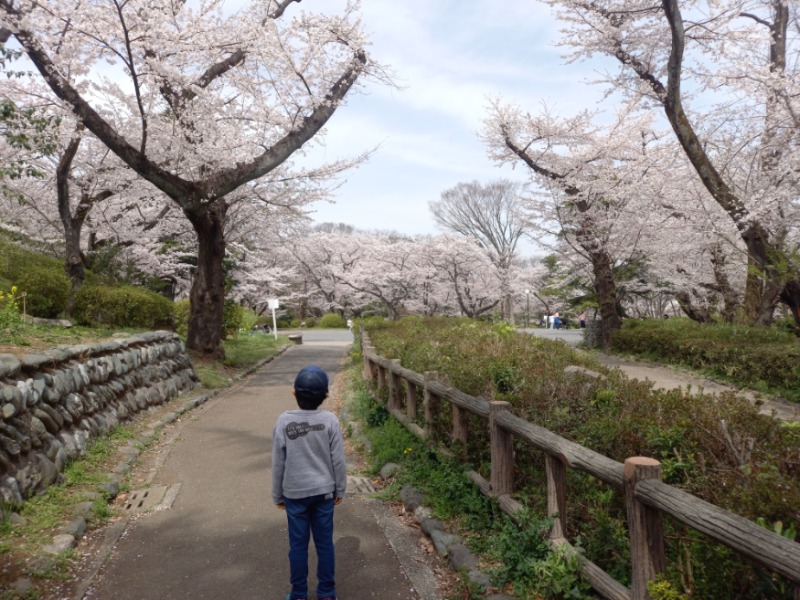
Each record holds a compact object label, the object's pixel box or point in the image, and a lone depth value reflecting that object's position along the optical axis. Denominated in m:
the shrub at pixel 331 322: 41.00
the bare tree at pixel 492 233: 33.97
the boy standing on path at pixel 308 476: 3.33
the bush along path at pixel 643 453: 2.34
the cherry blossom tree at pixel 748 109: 11.71
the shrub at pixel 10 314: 7.15
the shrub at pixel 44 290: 12.23
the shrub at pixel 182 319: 16.97
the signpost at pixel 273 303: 26.48
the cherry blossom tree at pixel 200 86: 9.81
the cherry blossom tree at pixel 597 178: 16.78
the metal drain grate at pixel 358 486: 5.52
